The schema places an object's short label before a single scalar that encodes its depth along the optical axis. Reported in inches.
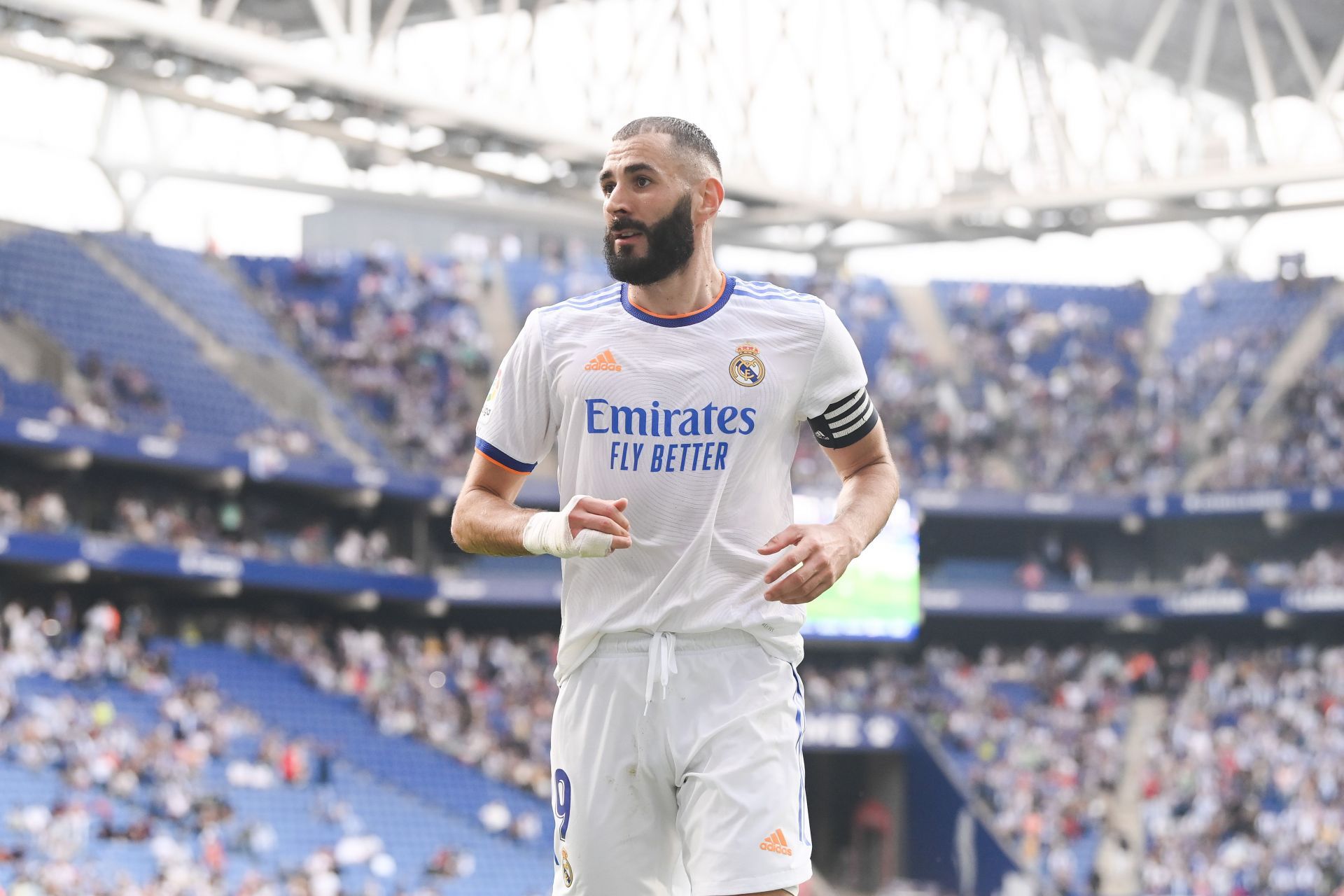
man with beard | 384.5
